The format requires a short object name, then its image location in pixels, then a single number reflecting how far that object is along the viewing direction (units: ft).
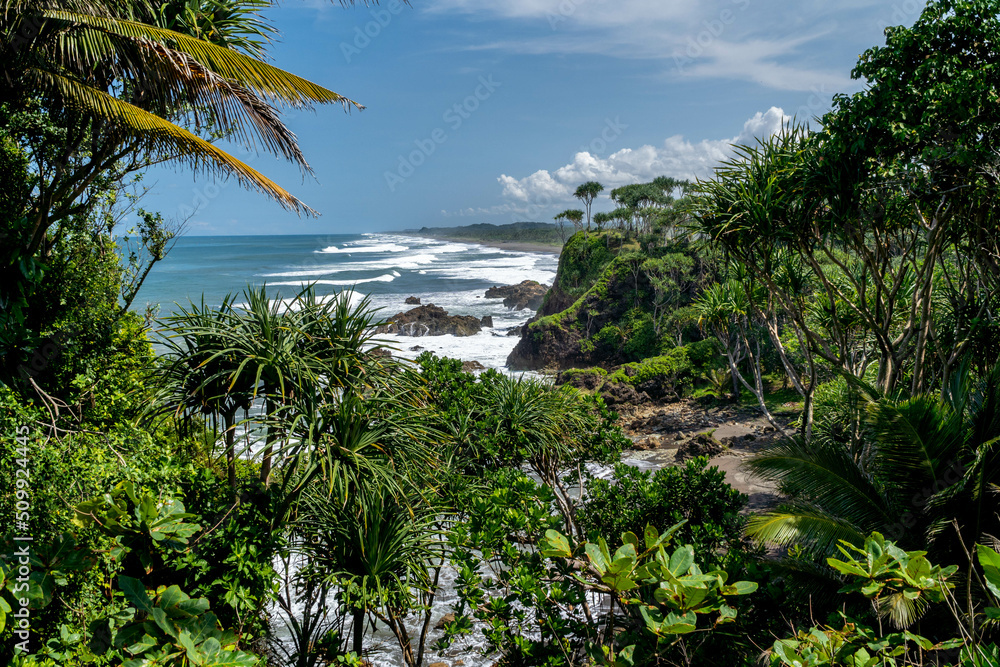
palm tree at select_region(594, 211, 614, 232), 147.54
